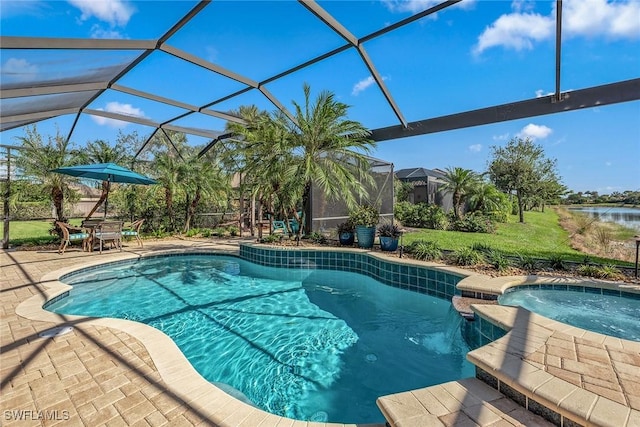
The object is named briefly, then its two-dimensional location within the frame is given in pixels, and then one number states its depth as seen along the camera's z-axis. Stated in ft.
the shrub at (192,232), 41.25
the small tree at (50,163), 30.60
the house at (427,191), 62.18
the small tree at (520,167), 59.88
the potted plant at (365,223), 28.52
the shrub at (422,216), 46.60
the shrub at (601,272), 16.52
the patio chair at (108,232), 29.24
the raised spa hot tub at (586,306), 12.17
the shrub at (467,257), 20.16
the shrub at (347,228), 29.99
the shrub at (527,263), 18.95
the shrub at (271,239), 32.13
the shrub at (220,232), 42.05
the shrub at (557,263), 18.61
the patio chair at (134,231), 32.38
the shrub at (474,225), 42.29
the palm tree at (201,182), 40.14
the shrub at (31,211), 51.63
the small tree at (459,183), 50.85
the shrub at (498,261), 18.79
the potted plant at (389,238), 26.03
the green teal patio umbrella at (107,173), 27.76
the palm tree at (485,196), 52.02
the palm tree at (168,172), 38.55
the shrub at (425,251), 22.35
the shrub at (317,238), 31.30
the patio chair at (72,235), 28.27
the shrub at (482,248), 21.98
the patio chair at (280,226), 40.95
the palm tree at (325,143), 28.43
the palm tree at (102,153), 35.42
